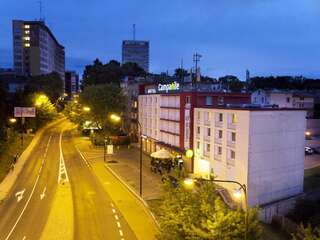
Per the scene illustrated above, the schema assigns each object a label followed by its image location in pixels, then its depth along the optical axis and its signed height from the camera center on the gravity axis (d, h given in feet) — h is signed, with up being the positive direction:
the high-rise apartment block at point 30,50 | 626.64 +85.33
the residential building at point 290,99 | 345.72 +4.87
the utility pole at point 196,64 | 241.55 +24.58
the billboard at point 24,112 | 283.87 -6.79
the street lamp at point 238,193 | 76.59 -18.31
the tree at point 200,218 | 79.41 -24.55
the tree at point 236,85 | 373.40 +19.29
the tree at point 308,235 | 65.92 -22.00
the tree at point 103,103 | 282.36 +0.12
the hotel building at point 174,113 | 192.13 -5.11
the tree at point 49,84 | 453.58 +22.42
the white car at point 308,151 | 259.84 -30.73
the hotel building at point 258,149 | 147.33 -18.01
